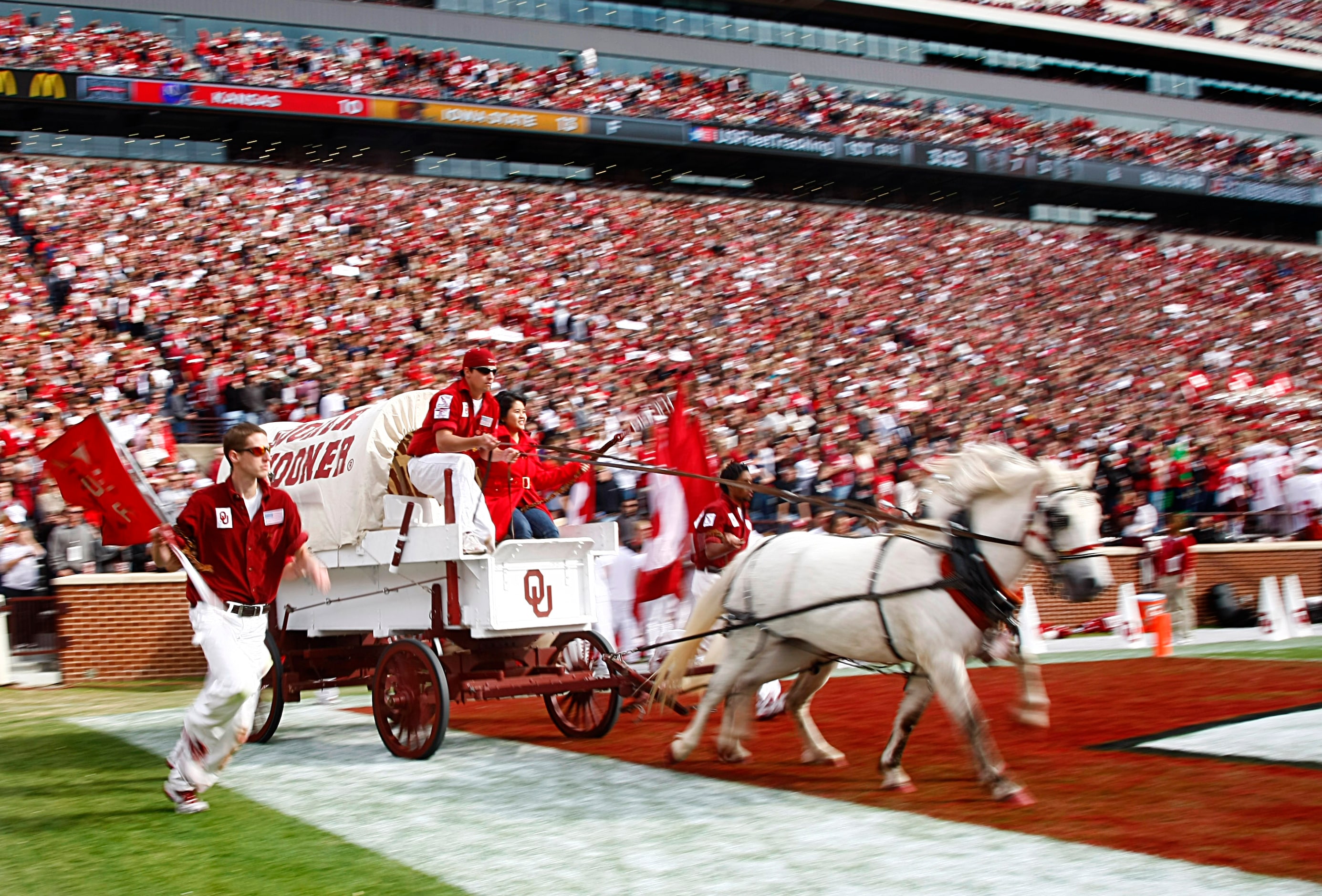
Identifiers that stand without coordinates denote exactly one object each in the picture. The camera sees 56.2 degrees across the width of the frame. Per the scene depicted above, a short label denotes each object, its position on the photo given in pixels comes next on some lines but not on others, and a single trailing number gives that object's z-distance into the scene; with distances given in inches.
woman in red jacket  327.9
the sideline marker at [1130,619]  629.1
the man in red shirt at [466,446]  305.6
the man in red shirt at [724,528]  359.6
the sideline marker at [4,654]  528.1
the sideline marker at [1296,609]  650.8
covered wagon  309.3
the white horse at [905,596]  244.7
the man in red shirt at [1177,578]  647.8
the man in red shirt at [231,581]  245.3
